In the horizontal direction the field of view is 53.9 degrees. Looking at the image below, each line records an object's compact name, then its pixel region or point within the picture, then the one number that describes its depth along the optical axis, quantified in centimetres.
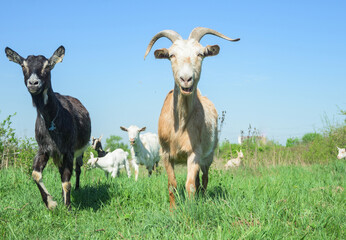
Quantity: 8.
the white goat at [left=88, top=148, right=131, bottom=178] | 1130
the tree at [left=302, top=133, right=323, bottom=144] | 2193
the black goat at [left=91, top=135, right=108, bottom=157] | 1265
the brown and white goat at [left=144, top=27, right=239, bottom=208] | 478
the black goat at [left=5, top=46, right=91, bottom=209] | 544
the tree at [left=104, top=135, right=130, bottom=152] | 2298
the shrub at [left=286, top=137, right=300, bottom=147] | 2100
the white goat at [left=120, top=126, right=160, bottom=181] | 1138
